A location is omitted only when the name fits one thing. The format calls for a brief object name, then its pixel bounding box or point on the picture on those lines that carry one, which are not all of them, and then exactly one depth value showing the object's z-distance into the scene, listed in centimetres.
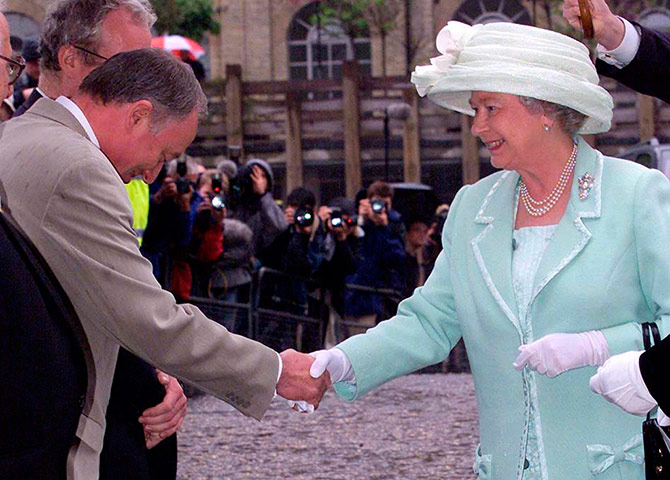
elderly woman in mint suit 370
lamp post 2245
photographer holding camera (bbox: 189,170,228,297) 1040
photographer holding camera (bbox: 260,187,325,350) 1101
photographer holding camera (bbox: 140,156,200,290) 941
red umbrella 1960
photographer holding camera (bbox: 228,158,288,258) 1089
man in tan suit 331
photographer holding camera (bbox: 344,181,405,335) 1190
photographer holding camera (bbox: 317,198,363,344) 1149
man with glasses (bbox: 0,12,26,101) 321
